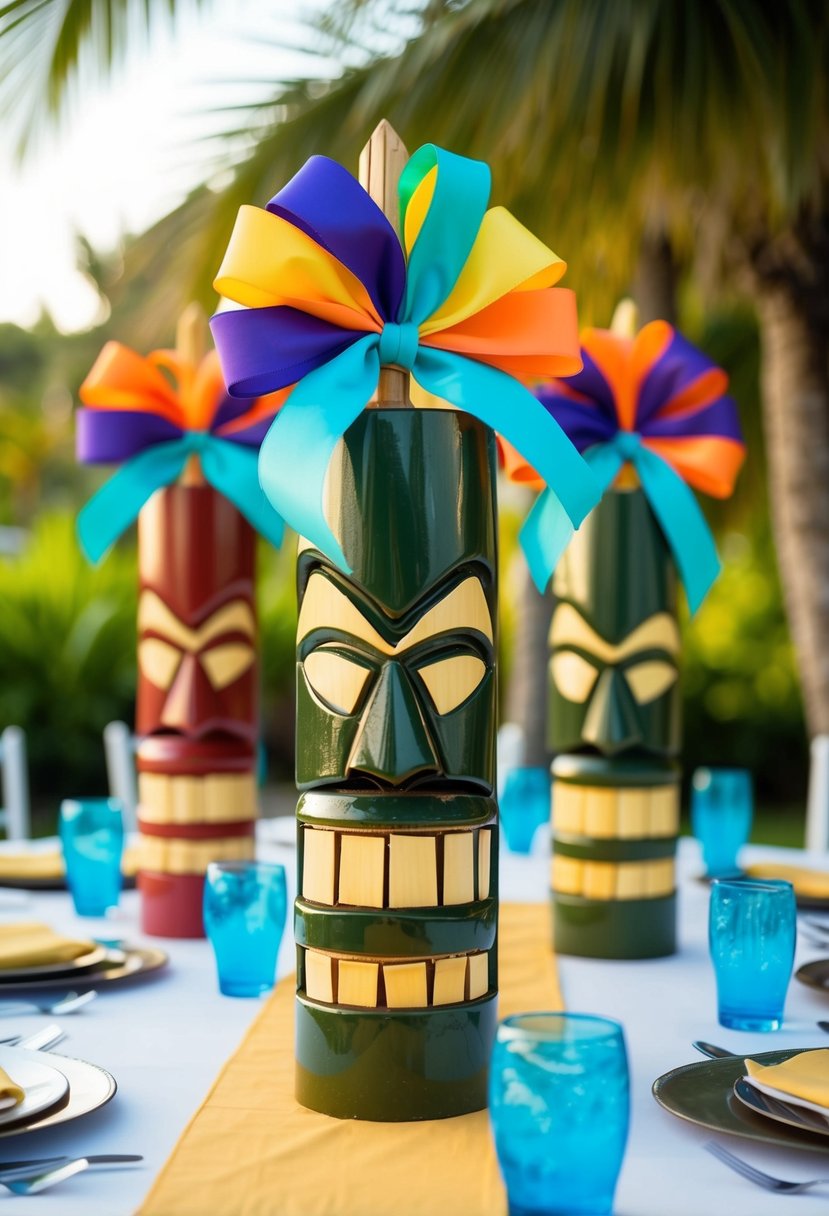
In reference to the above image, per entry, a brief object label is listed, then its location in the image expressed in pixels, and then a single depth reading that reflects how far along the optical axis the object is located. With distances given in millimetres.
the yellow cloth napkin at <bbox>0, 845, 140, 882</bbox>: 1936
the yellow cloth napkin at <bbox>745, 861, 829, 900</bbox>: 1799
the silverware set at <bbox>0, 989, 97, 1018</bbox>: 1264
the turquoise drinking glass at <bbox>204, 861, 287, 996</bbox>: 1338
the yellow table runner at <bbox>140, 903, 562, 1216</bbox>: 817
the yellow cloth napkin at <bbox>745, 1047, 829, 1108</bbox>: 890
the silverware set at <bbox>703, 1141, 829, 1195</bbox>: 835
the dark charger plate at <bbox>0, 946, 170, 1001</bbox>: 1333
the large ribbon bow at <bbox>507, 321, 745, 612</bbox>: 1655
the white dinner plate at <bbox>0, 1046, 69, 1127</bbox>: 876
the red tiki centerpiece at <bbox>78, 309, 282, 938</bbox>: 1690
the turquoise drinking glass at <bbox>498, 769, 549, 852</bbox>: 2273
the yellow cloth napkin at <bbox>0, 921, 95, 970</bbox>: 1338
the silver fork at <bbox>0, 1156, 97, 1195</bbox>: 816
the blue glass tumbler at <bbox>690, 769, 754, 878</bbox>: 2098
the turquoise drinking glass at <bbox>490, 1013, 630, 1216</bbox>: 749
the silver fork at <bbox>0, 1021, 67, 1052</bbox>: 1134
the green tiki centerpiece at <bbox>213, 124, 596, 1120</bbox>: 1026
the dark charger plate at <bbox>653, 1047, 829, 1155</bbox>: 886
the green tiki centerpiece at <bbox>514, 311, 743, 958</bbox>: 1604
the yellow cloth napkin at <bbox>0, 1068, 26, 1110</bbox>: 881
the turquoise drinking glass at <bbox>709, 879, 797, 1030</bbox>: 1200
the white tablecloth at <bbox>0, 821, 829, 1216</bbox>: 833
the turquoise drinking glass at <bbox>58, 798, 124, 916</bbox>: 1689
